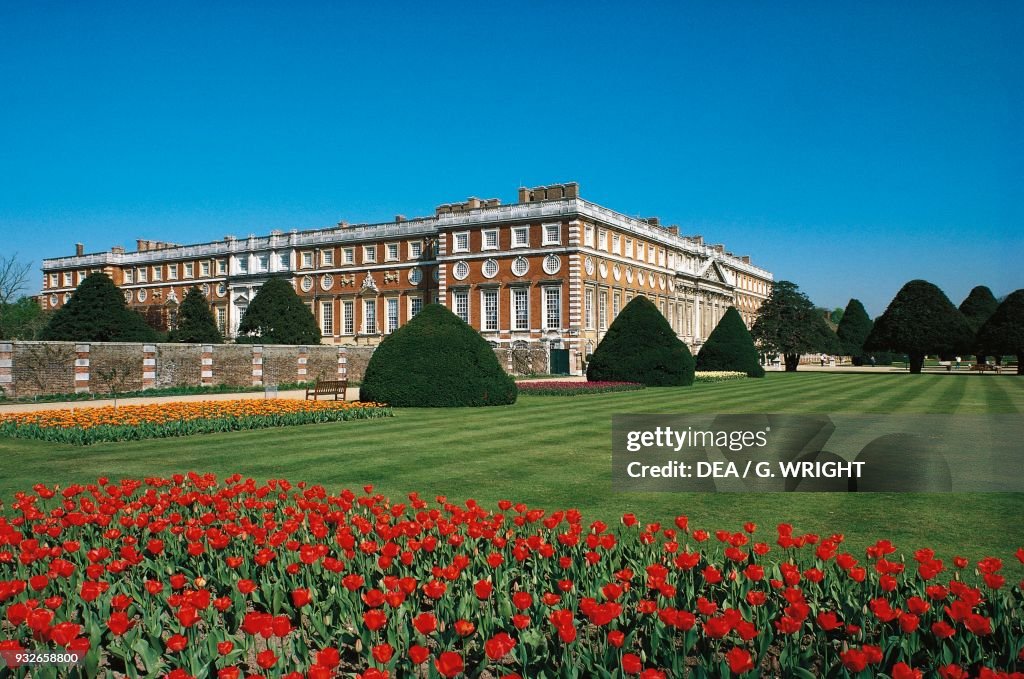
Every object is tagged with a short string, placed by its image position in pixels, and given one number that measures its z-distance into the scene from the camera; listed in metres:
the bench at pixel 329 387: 23.00
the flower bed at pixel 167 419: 13.57
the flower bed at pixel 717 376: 37.28
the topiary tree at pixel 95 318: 37.44
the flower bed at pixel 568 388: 26.46
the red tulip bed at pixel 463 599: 3.38
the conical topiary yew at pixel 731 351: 42.66
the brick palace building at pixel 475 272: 50.09
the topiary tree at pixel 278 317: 48.16
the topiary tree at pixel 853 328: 89.25
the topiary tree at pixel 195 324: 48.66
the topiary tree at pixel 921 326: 52.22
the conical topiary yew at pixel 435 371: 20.94
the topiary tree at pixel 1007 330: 45.53
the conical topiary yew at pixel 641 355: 31.95
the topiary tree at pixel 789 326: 59.62
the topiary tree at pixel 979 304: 73.62
